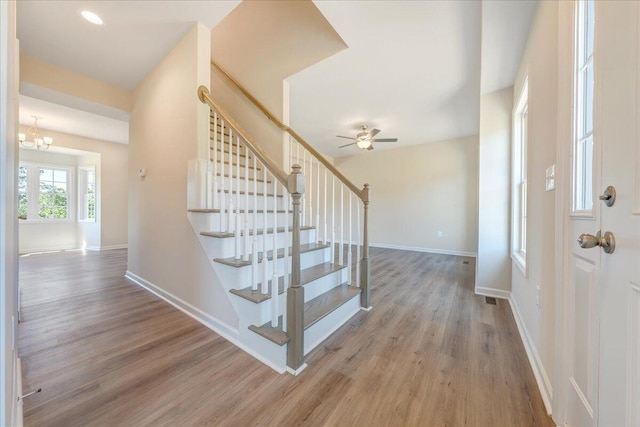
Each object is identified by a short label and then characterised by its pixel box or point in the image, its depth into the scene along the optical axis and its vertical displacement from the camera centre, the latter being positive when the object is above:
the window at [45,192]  5.18 +0.40
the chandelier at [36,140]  4.35 +1.33
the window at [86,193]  5.75 +0.41
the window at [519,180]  2.36 +0.34
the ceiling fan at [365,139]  4.27 +1.34
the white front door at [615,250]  0.63 -0.10
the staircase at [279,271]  1.45 -0.50
